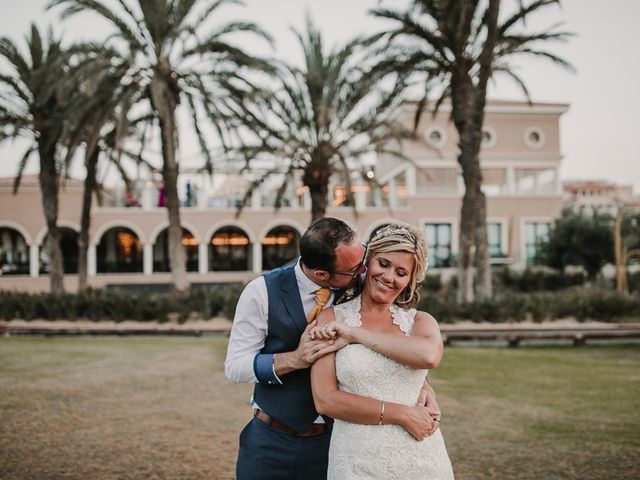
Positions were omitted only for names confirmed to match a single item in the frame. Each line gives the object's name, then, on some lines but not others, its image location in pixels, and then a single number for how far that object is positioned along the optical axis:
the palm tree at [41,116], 18.70
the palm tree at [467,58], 15.62
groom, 2.47
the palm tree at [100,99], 15.73
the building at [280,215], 33.28
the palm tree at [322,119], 17.52
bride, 2.31
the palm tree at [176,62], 16.30
